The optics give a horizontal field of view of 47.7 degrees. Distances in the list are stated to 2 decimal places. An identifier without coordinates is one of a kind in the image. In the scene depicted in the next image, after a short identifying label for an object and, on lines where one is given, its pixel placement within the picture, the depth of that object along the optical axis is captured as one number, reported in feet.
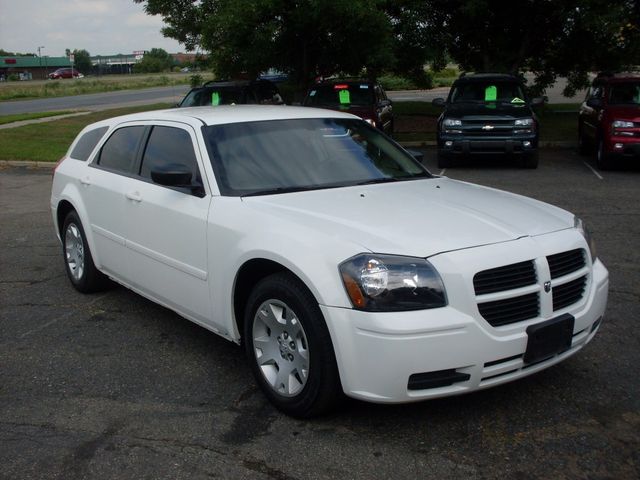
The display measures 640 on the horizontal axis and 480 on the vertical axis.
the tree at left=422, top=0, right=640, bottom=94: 58.44
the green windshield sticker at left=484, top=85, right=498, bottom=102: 47.80
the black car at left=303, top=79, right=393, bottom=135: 49.34
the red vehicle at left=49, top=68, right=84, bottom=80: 288.92
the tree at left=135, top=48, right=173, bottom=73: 371.97
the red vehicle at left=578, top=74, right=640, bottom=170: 41.47
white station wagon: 11.14
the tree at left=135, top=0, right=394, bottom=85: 51.70
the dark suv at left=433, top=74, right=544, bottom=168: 44.29
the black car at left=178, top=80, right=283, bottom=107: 51.65
